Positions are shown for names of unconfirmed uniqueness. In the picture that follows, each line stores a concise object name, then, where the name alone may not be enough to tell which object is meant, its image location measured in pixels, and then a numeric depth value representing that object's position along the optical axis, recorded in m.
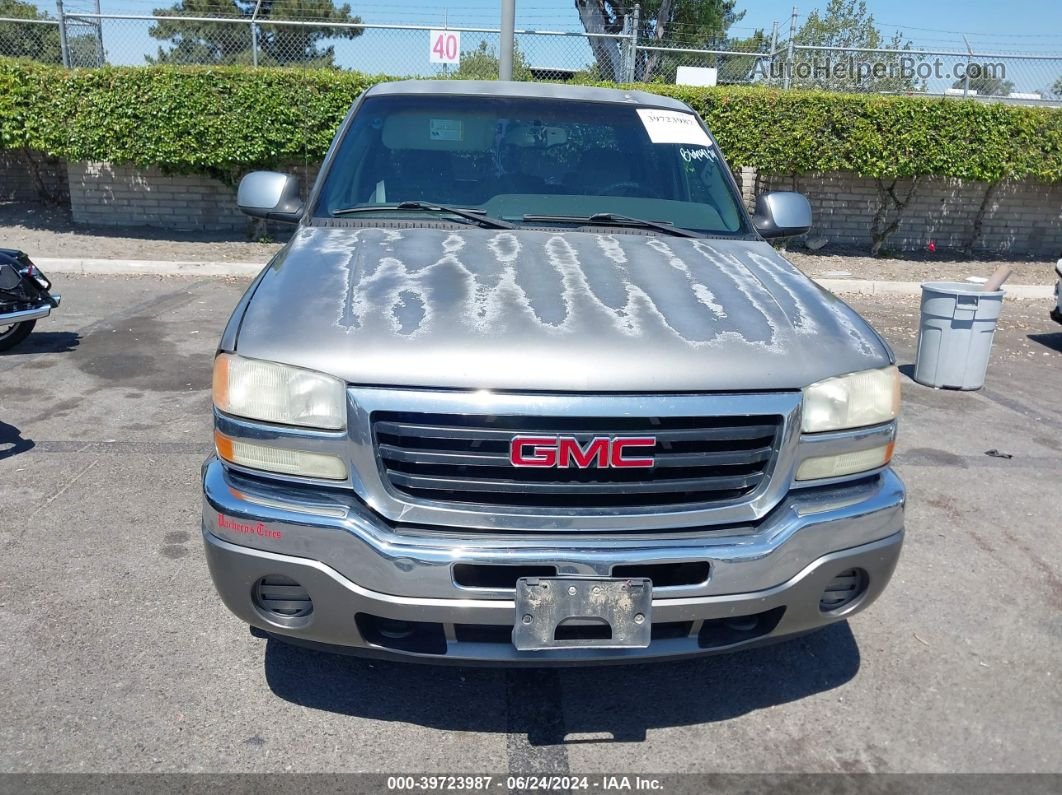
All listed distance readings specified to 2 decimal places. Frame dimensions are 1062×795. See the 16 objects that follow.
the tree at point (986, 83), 15.14
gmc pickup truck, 2.47
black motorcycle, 6.83
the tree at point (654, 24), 14.89
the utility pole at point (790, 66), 14.68
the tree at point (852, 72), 15.92
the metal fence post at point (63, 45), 12.89
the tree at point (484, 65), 14.94
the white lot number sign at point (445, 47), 13.01
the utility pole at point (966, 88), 14.50
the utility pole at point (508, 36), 10.78
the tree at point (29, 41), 13.92
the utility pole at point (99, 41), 13.16
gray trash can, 7.12
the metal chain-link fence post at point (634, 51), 13.77
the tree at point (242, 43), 13.95
